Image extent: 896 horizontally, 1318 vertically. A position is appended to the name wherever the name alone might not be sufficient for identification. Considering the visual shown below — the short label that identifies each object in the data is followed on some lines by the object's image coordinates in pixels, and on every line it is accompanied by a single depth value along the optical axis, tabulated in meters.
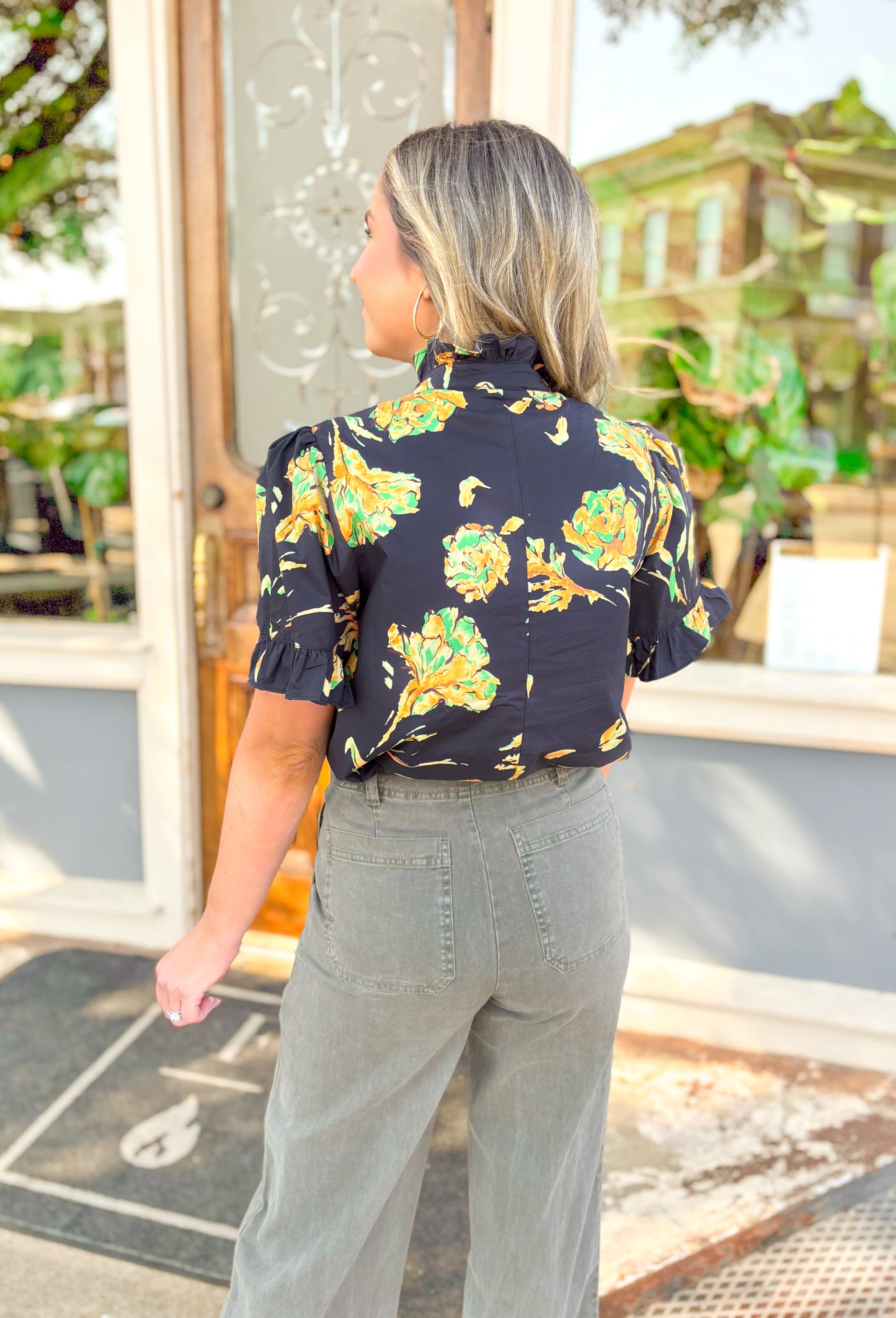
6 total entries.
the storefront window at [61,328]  2.95
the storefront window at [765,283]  2.61
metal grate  1.90
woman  1.09
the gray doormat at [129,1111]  2.07
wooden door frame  2.69
